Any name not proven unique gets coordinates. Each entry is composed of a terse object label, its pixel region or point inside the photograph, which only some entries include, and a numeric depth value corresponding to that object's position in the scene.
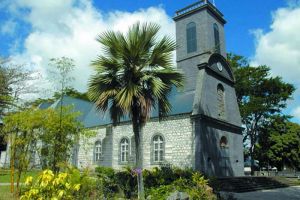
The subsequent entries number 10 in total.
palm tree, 11.11
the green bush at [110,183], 12.21
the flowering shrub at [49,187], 4.89
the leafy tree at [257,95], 34.59
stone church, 21.14
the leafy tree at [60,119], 12.89
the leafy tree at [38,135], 12.13
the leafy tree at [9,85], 15.53
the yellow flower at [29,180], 4.96
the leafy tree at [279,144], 34.50
